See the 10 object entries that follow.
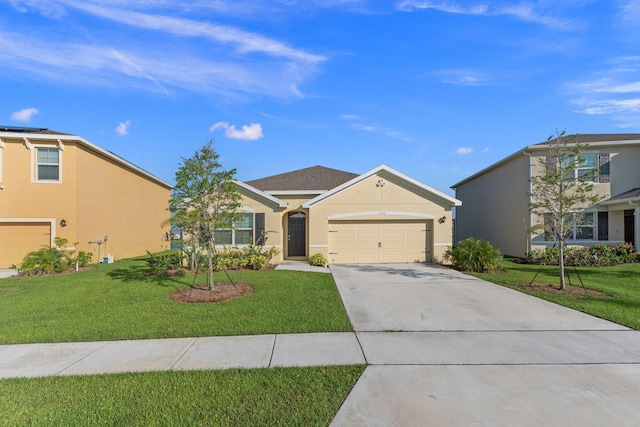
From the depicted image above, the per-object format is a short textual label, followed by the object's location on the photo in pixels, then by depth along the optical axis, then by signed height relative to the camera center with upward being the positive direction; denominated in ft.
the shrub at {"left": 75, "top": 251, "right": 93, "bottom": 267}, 42.81 -6.05
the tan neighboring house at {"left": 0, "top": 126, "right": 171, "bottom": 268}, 42.93 +3.45
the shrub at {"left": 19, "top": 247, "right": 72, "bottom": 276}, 37.93 -5.94
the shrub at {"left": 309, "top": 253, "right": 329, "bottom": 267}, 43.88 -6.09
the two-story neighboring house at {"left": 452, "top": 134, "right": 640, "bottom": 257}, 48.73 +4.02
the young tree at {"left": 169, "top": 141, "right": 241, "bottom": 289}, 26.63 +1.56
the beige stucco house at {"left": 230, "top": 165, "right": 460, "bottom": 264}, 46.57 -0.35
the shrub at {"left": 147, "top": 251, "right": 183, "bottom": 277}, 35.72 -5.84
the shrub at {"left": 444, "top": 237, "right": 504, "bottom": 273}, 39.04 -5.12
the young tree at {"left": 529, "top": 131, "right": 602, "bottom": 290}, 28.55 +2.63
